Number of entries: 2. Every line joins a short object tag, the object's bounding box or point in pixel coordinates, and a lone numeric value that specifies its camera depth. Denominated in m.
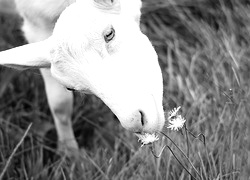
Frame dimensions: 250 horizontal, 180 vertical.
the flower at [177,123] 1.45
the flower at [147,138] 1.46
